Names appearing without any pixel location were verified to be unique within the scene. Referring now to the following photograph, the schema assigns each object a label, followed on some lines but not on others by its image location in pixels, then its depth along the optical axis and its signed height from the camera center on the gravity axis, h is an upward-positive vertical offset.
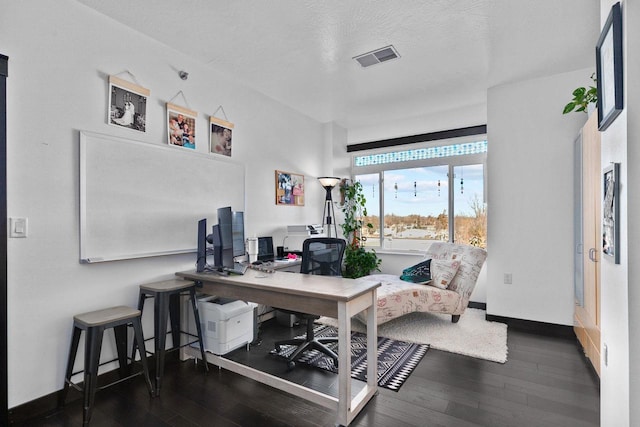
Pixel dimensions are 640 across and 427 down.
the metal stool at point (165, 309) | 2.38 -0.74
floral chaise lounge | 3.37 -0.81
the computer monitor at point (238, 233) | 2.90 -0.17
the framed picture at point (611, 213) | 1.33 +0.00
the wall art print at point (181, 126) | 2.88 +0.79
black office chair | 3.09 -0.41
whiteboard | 2.33 +0.16
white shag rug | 2.98 -1.23
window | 4.55 +0.28
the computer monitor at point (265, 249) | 3.72 -0.40
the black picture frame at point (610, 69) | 1.28 +0.59
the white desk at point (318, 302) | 1.95 -0.59
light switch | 1.96 -0.07
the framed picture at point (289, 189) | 4.16 +0.33
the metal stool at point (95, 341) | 1.96 -0.82
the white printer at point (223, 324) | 2.68 -0.91
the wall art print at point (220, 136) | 3.25 +0.79
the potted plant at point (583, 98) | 2.61 +0.91
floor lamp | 4.77 +0.18
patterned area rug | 2.49 -1.23
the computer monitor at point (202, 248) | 2.81 -0.29
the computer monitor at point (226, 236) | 2.66 -0.18
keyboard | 2.68 -0.45
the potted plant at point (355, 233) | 4.91 -0.31
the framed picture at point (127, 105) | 2.46 +0.85
